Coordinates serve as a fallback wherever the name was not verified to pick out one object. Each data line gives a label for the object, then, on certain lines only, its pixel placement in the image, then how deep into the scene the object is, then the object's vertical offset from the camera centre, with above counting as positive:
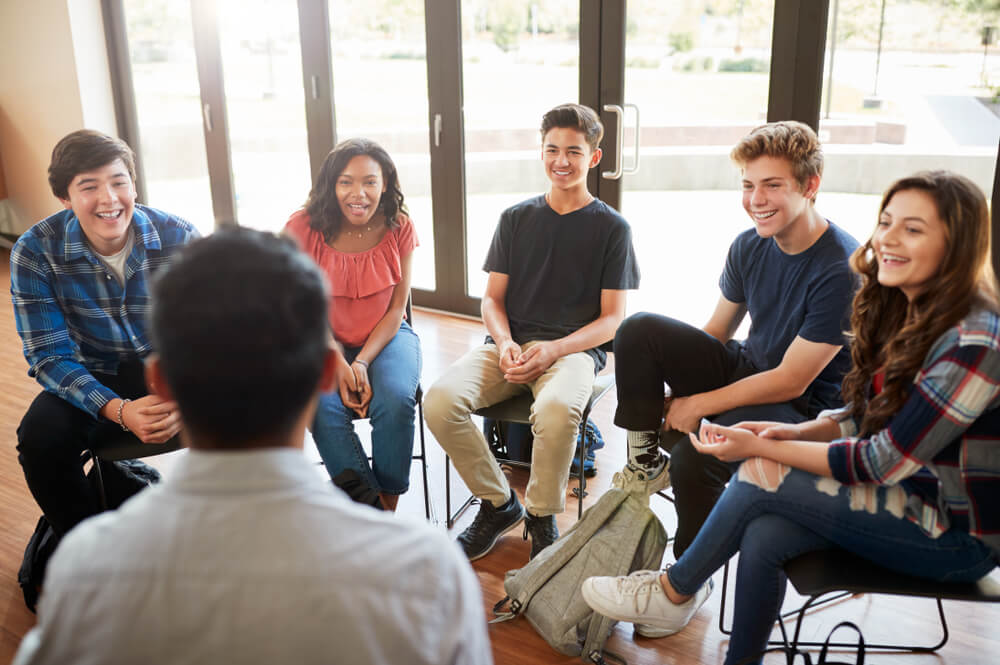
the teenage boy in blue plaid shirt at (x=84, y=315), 2.19 -0.63
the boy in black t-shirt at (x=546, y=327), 2.30 -0.77
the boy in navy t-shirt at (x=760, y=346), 2.04 -0.68
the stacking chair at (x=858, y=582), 1.54 -0.93
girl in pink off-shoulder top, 2.44 -0.60
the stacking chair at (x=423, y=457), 2.49 -1.16
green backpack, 2.03 -1.20
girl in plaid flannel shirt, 1.51 -0.72
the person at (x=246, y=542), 0.77 -0.43
